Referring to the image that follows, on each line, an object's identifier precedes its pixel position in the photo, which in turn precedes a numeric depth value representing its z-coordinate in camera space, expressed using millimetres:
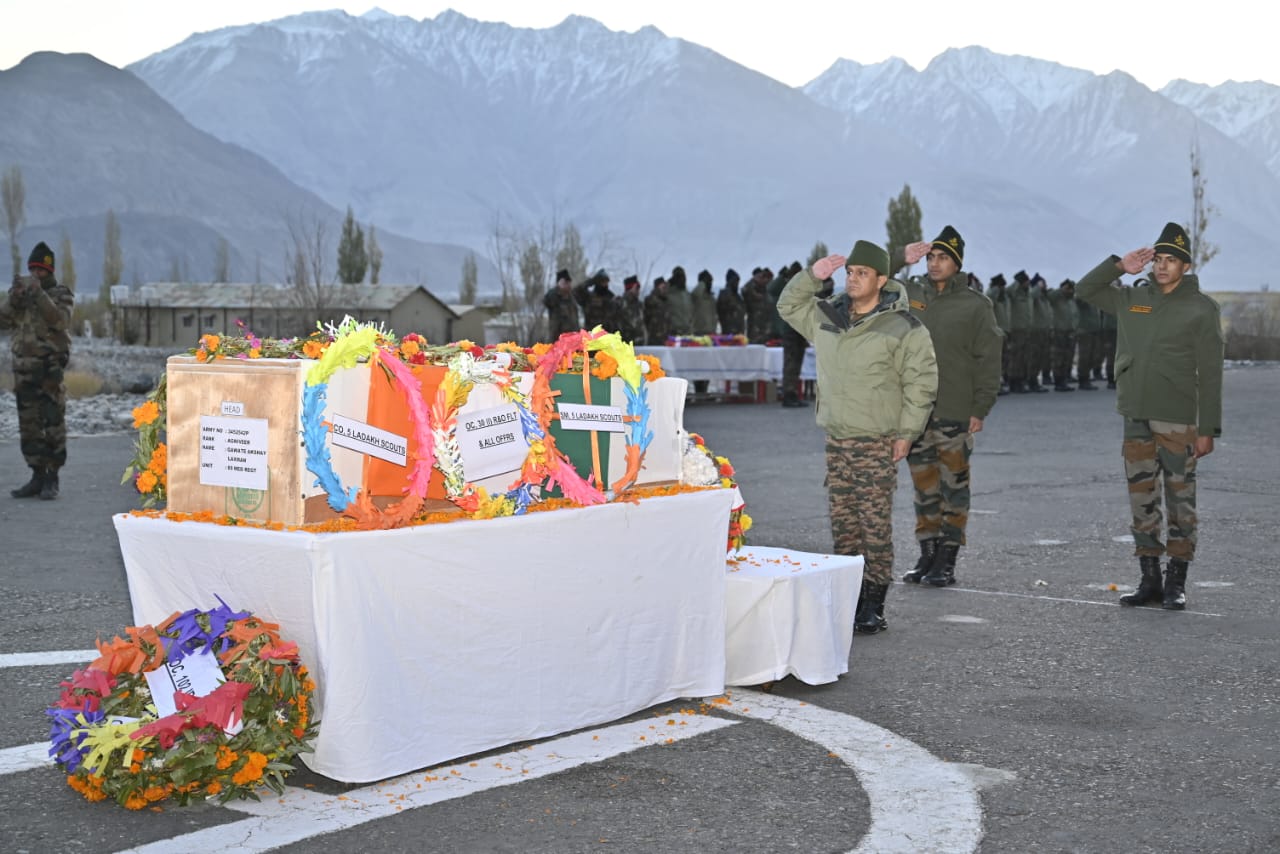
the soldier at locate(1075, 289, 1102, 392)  35812
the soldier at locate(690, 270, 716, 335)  32062
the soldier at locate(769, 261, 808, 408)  28016
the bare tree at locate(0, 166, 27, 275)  116250
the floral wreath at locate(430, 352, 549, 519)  6055
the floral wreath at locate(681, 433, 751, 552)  7297
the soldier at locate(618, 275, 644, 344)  28922
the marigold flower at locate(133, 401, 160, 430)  6449
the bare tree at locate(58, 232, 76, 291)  100688
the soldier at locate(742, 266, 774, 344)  31531
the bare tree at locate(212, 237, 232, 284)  130000
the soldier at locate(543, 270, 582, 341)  26703
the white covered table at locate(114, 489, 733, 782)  5574
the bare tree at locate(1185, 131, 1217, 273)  62375
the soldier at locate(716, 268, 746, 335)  31812
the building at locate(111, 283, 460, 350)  75812
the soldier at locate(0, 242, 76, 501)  13805
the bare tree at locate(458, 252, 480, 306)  108938
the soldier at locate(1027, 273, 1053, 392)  34000
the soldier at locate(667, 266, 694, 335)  31234
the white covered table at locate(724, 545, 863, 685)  7156
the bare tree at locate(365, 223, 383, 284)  111188
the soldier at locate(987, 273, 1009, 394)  31766
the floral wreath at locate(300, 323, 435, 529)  5738
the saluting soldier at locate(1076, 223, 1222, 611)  9094
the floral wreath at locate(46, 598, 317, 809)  5359
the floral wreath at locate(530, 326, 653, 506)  6457
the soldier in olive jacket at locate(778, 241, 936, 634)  8203
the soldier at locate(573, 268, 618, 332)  26703
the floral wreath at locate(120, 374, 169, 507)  6418
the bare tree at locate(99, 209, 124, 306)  102906
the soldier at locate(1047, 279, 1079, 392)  34875
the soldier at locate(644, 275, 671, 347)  30547
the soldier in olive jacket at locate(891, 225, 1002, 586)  9992
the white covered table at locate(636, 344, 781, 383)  28562
